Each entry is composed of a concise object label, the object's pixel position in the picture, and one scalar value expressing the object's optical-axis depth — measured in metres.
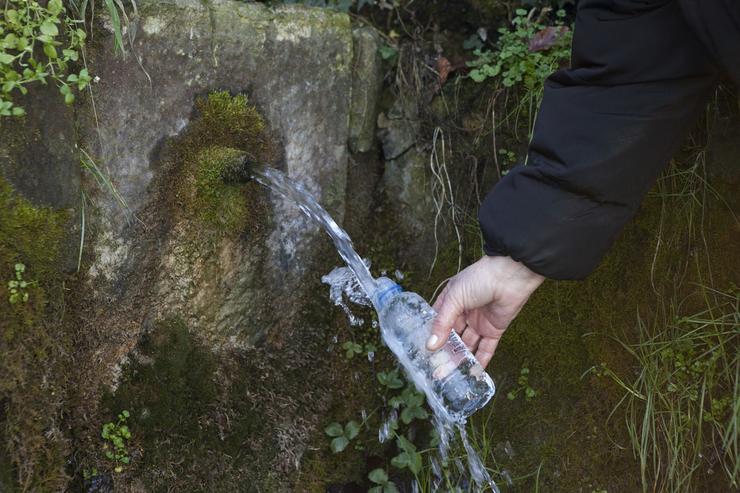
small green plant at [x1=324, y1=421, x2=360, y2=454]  2.52
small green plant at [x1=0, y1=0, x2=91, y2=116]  1.96
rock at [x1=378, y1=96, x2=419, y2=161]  2.73
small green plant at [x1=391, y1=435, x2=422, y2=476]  2.48
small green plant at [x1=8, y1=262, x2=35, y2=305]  2.09
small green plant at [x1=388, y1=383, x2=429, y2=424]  2.54
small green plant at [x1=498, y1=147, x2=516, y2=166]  2.65
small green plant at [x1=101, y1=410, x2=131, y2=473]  2.26
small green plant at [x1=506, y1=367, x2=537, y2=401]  2.62
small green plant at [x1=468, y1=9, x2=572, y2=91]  2.57
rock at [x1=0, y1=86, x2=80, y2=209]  2.10
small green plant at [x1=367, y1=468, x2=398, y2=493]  2.50
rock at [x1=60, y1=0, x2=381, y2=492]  2.31
